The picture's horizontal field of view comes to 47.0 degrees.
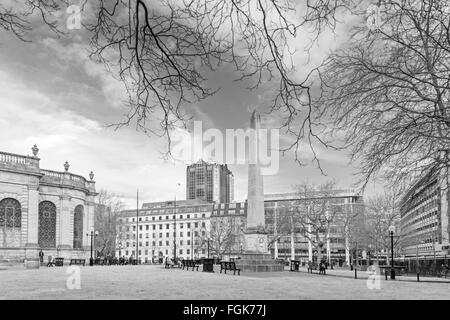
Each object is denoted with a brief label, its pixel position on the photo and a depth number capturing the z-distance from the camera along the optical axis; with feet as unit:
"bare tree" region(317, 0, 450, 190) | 31.78
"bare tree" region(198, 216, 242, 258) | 321.11
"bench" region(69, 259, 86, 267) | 168.10
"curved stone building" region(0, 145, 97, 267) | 159.12
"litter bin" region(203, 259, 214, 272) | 119.75
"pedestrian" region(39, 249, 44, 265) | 157.79
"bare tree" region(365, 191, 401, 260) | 203.72
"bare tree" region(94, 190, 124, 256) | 266.96
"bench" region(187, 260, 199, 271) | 137.40
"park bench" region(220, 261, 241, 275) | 110.76
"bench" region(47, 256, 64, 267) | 154.30
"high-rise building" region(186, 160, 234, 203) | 526.57
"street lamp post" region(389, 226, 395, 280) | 95.48
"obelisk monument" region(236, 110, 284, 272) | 119.03
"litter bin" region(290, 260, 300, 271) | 141.49
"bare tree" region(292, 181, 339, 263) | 209.60
